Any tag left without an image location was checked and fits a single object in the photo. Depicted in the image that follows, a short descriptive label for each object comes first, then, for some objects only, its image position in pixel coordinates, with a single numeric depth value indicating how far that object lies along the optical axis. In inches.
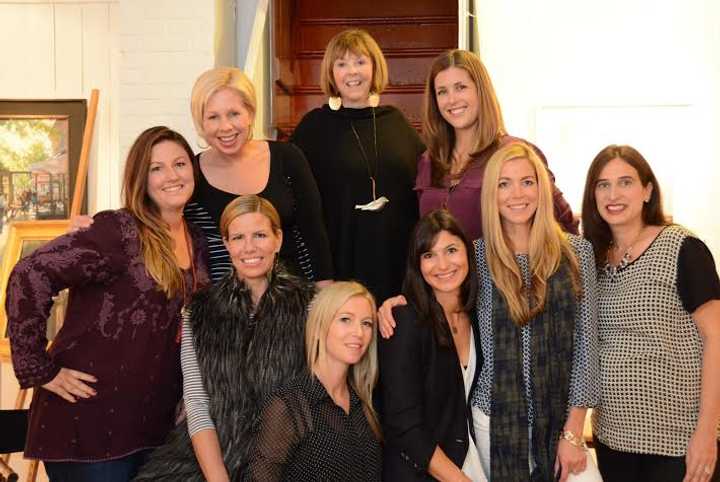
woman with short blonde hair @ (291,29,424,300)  111.0
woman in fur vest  87.2
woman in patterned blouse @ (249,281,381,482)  84.4
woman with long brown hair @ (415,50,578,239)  101.7
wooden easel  190.9
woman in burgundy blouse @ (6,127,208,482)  84.4
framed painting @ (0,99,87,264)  201.9
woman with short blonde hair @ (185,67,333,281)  98.6
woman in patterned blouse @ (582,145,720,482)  87.5
